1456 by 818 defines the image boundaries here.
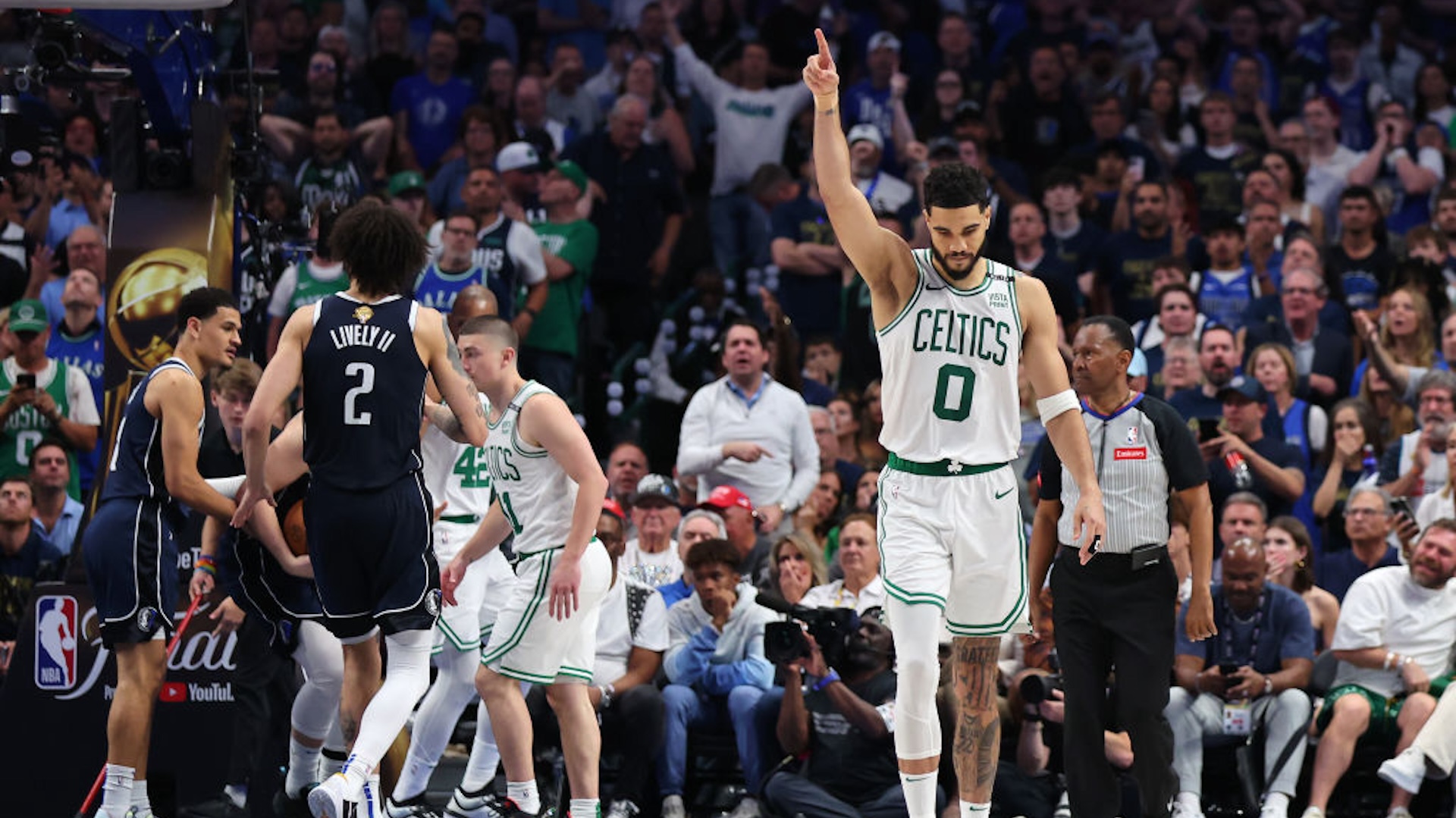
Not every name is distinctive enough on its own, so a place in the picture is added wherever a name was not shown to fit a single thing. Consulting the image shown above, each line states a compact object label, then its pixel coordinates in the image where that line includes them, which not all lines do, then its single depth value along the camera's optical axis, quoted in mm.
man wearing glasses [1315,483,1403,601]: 21029
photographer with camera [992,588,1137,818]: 18606
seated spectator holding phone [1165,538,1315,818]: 18896
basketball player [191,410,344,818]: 16549
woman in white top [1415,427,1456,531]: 20801
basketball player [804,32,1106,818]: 13852
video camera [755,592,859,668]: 18225
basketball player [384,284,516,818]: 16778
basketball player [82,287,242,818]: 16412
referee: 16061
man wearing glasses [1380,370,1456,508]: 21669
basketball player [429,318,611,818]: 15665
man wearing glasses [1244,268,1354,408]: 24641
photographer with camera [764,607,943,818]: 18576
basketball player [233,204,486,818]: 14431
